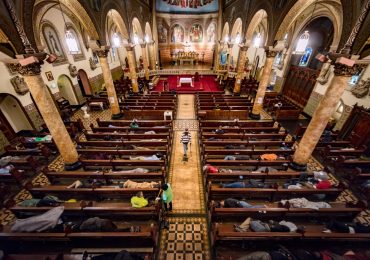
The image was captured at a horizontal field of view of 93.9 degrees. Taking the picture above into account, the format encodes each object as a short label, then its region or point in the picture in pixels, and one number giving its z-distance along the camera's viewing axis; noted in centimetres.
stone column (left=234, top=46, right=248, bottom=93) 1372
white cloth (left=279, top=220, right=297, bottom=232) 449
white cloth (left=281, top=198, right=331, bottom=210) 498
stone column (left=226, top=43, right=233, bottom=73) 1869
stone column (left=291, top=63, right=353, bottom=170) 558
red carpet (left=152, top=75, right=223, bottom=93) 1780
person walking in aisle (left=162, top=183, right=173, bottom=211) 496
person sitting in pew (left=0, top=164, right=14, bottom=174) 646
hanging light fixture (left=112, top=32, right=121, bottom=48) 2067
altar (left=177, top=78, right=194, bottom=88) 1805
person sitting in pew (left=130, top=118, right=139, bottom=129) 967
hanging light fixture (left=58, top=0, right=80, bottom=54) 1343
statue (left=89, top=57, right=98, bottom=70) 1572
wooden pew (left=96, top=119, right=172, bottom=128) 1006
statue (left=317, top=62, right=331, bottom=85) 1086
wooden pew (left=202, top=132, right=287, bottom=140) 854
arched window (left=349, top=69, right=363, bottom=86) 921
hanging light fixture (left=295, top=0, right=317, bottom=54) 784
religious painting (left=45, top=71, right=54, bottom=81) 1157
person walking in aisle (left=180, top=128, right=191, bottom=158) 759
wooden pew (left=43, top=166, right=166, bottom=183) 618
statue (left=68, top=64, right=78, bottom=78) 1335
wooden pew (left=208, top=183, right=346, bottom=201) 549
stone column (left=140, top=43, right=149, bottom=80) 1785
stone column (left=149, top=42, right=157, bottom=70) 2230
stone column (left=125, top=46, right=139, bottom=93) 1331
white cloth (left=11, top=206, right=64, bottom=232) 436
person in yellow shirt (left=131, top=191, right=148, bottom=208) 522
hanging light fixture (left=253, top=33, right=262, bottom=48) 1942
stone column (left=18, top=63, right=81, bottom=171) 555
